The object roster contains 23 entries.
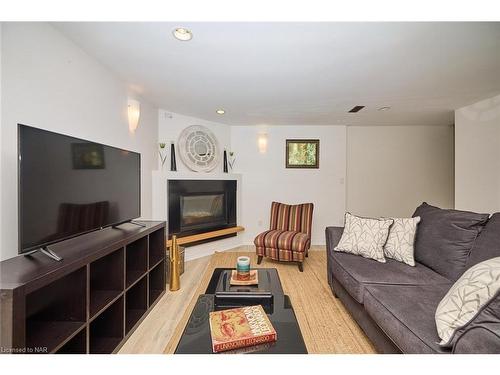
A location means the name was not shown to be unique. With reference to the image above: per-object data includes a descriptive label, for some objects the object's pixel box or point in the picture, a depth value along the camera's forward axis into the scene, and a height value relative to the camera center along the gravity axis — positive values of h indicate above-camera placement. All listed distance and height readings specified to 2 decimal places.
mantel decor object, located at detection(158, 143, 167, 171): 3.41 +0.44
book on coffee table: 1.06 -0.71
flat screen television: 1.10 -0.02
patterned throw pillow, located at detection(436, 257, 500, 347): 0.92 -0.47
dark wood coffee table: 1.07 -0.76
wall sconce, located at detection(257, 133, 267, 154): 4.25 +0.80
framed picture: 4.34 +0.59
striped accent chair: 3.04 -0.70
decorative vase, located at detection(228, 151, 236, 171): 4.23 +0.48
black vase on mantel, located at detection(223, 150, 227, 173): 4.08 +0.40
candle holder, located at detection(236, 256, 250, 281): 1.78 -0.66
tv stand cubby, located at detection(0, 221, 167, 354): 0.88 -0.64
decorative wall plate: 3.58 +0.59
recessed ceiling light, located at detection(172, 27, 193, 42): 1.55 +1.05
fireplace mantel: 3.22 -0.09
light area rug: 1.58 -1.11
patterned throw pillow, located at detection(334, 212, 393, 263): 2.04 -0.48
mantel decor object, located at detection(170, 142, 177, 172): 3.40 +0.35
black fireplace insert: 3.39 -0.34
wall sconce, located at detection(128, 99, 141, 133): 2.55 +0.79
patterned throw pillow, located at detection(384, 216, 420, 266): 1.93 -0.48
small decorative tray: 1.74 -0.73
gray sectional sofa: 0.90 -0.65
